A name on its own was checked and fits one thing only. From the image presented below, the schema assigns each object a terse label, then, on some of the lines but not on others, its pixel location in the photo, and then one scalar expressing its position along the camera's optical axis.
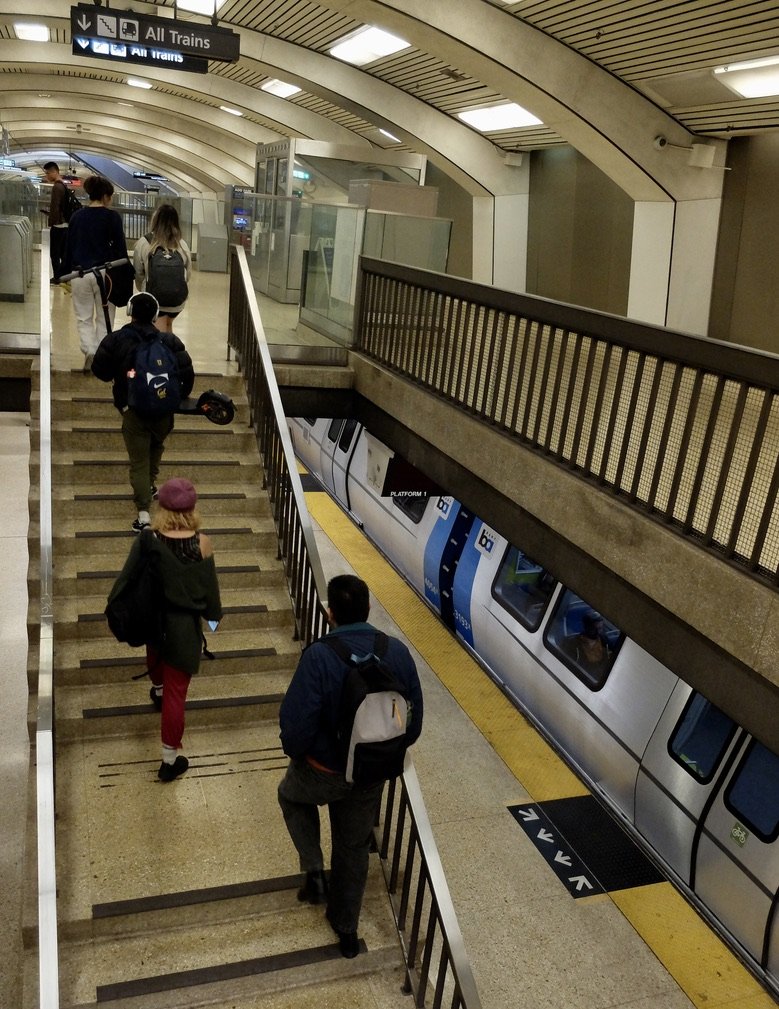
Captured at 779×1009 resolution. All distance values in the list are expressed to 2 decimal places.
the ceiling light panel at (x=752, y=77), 9.02
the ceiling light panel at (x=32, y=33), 17.56
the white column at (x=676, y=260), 11.23
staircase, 3.87
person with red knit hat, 4.24
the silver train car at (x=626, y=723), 5.73
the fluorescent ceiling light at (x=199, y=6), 14.00
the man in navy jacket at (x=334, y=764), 3.49
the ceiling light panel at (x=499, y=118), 13.98
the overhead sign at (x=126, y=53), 9.45
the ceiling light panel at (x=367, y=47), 13.44
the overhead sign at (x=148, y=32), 9.34
